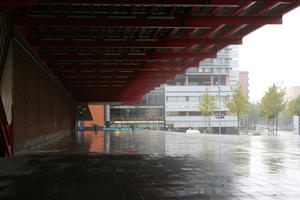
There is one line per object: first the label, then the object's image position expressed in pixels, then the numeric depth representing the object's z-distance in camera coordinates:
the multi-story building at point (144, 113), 88.62
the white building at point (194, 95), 87.00
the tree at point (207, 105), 58.62
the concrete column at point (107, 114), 78.49
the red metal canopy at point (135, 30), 14.83
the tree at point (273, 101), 43.22
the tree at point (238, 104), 48.12
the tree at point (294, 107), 55.37
